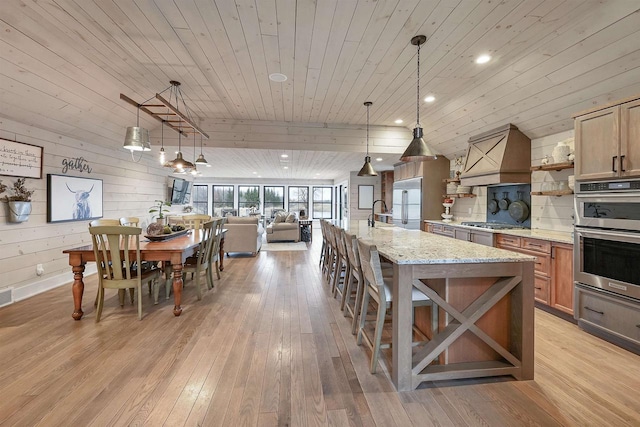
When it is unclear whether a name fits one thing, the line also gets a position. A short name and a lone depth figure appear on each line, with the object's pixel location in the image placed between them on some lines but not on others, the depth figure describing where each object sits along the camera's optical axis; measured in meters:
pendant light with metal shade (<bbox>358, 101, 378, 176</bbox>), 4.36
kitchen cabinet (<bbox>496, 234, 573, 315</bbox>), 3.01
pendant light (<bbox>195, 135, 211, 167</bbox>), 5.22
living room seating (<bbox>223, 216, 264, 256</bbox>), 6.53
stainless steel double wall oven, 2.36
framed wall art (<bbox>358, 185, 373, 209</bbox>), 9.34
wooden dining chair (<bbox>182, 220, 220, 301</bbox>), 3.68
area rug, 7.53
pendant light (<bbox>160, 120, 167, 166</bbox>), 5.20
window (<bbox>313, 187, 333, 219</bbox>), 13.35
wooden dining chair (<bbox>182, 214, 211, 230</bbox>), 5.20
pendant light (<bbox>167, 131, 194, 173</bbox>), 4.14
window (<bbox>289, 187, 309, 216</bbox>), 13.10
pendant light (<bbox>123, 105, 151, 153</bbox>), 3.26
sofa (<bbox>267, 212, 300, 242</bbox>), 8.57
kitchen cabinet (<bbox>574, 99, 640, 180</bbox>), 2.35
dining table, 3.00
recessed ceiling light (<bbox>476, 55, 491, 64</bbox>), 2.97
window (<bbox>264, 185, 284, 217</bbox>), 12.97
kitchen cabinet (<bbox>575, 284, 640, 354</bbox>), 2.36
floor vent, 3.36
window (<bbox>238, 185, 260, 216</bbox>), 12.78
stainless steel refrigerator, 6.26
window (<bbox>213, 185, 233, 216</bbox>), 12.65
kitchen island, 1.91
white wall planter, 3.40
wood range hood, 4.16
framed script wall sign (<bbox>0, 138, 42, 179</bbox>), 3.36
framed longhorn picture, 4.02
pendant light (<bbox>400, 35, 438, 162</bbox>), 2.71
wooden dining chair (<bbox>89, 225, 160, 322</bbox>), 2.82
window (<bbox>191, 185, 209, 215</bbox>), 12.59
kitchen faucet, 4.41
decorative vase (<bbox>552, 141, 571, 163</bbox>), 3.37
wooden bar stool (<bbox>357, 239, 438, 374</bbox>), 2.00
